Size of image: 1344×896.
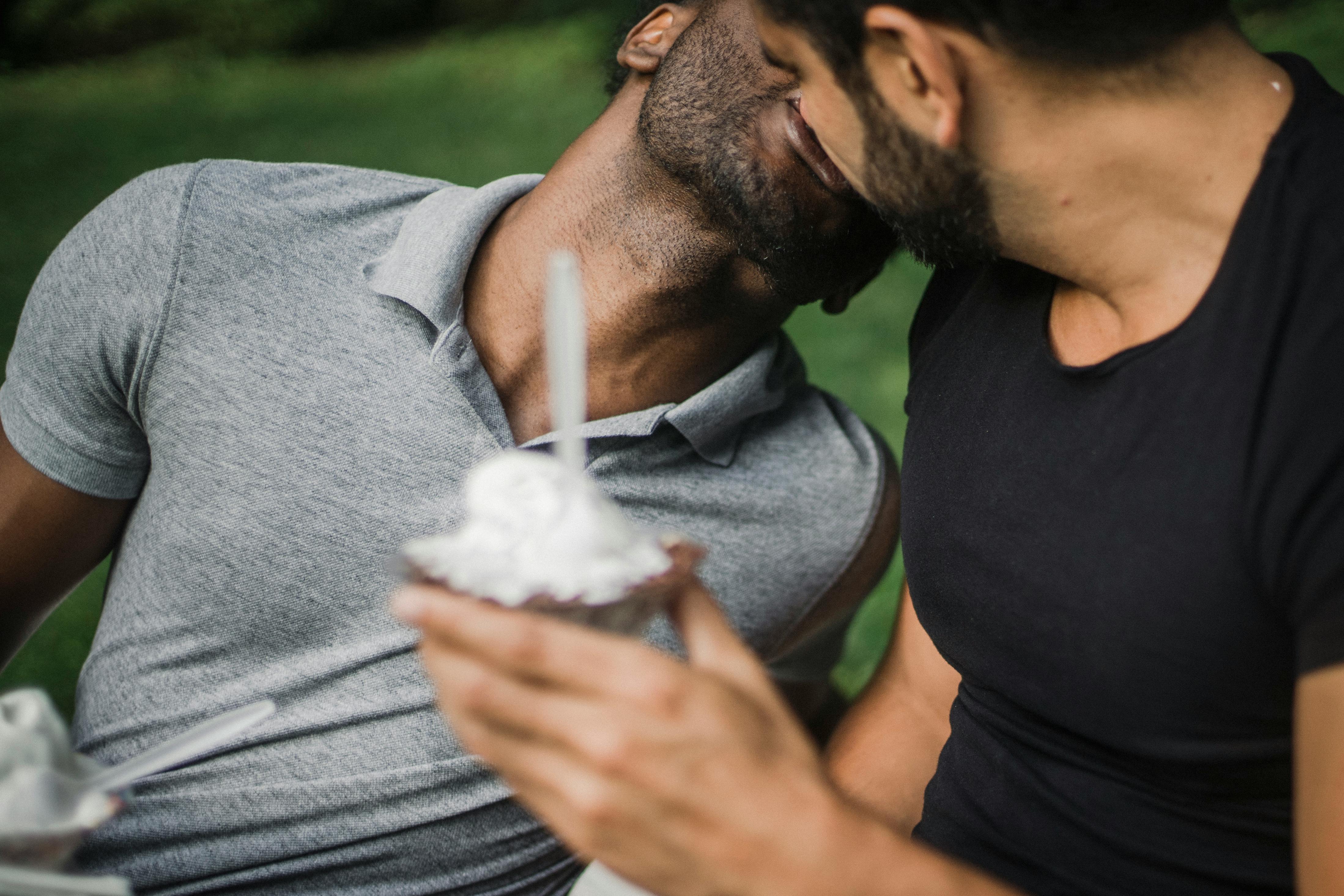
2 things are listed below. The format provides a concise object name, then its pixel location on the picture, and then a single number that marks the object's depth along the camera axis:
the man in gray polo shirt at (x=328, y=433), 1.63
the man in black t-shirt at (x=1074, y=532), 0.86
